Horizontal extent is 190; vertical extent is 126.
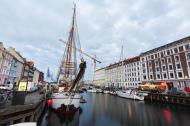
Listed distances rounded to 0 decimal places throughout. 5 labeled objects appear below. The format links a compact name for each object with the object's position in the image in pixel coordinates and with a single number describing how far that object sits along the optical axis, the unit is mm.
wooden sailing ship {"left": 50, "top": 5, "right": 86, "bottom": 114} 23120
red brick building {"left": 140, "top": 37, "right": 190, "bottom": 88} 54844
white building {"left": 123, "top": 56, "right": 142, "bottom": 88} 88306
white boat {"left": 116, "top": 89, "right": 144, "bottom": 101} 51691
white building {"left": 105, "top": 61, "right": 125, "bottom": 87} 111000
